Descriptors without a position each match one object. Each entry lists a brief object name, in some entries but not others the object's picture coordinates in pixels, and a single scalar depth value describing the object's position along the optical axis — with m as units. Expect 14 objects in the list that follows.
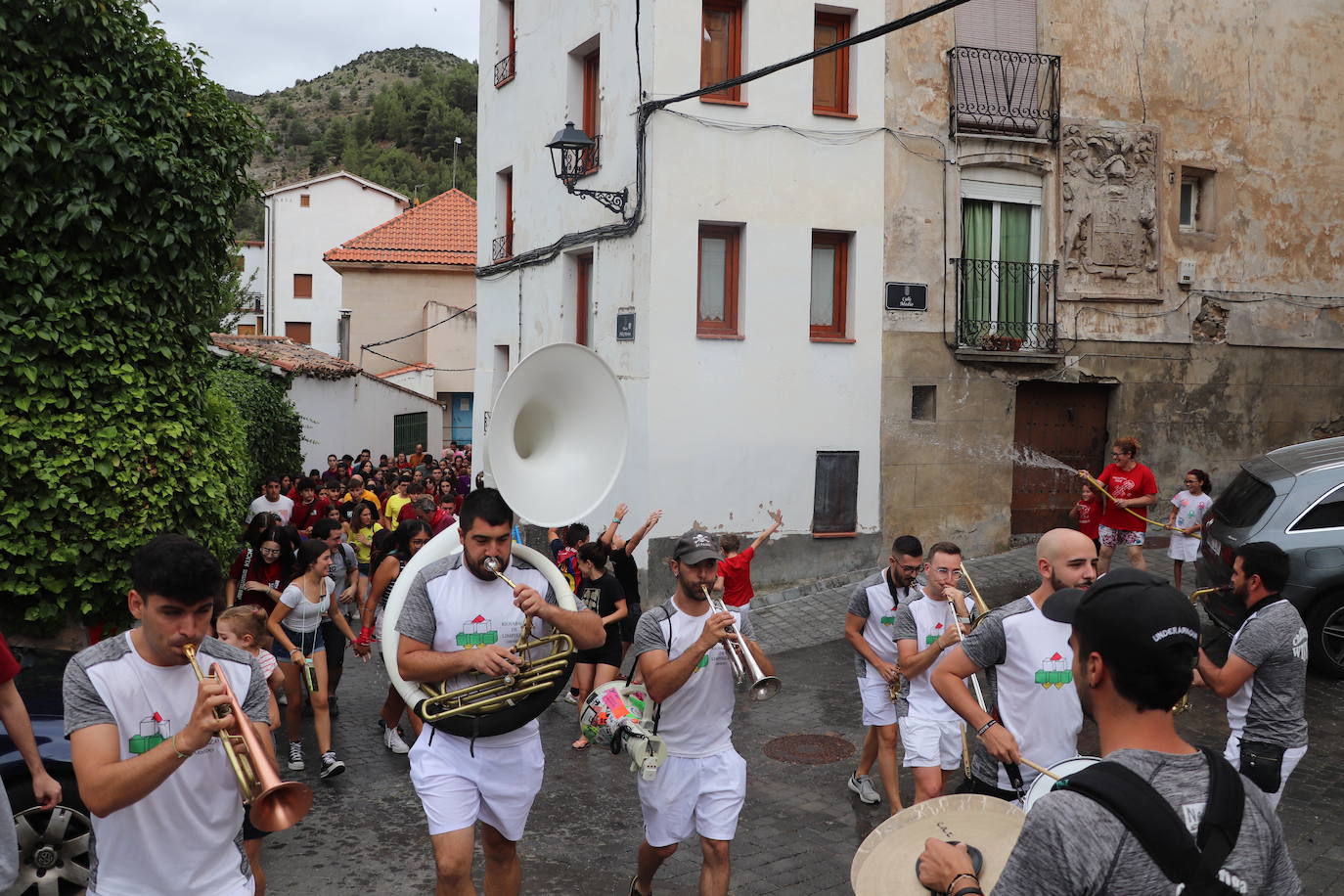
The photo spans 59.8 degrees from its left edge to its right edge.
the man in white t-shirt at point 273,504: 13.12
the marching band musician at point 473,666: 5.05
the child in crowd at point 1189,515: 12.68
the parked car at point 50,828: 5.61
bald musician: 4.85
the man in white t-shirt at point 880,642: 7.18
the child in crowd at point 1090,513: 13.34
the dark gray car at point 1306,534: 9.82
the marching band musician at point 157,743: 3.44
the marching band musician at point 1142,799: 2.23
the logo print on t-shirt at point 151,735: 3.56
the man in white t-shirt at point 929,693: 6.41
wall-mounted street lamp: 14.10
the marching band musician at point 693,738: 5.41
